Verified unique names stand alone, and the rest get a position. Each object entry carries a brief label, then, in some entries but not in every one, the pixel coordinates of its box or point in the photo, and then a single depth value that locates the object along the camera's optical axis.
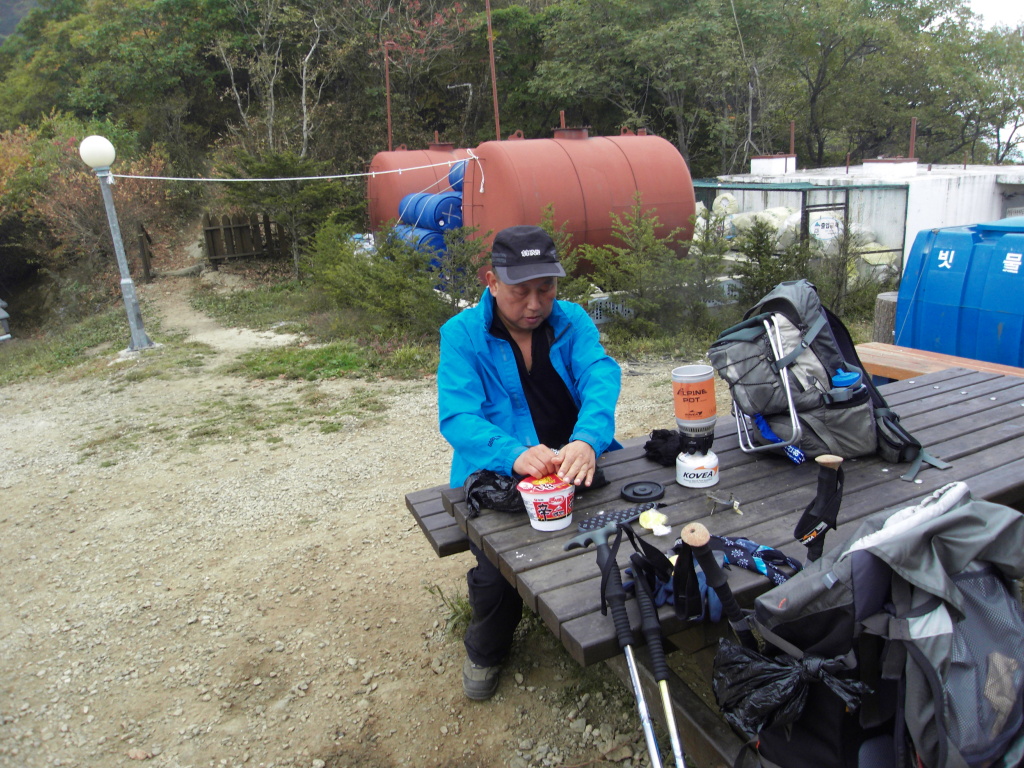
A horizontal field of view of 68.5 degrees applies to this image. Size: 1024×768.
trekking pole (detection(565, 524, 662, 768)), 1.65
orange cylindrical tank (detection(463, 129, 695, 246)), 9.50
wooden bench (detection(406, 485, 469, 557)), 2.66
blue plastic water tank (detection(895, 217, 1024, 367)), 4.45
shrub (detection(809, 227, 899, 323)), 9.75
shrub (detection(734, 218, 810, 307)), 8.88
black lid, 2.52
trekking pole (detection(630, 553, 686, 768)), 1.65
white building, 13.27
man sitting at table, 2.58
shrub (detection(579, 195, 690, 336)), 8.67
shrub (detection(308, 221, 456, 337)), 8.94
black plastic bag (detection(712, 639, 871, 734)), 1.63
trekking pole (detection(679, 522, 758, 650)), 1.75
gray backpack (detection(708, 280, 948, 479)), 2.71
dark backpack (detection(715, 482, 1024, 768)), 1.50
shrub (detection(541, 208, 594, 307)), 8.66
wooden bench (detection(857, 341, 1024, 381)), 4.20
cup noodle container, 2.32
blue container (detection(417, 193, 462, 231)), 11.36
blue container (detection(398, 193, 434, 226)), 12.54
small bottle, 2.70
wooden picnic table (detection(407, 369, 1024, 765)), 1.99
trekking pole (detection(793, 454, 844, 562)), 1.92
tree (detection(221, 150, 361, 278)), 14.60
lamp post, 9.53
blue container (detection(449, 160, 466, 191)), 11.64
